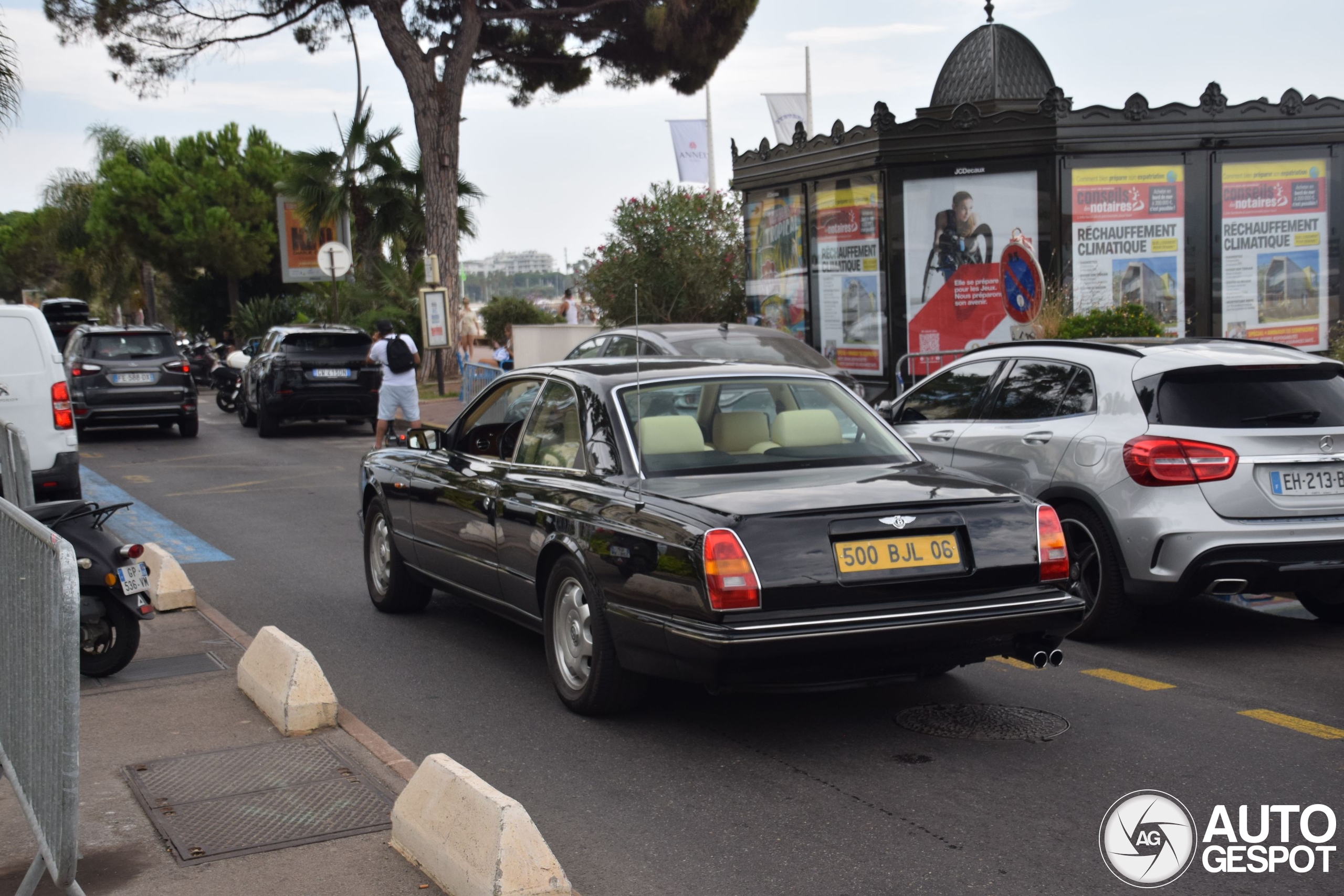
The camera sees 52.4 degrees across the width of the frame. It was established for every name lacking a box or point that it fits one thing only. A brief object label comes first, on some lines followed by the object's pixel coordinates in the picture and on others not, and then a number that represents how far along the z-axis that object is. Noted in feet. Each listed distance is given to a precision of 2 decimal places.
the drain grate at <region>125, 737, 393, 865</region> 14.51
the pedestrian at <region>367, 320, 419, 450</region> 54.19
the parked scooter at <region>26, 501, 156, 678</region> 21.42
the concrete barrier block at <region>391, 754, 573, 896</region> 12.33
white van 37.04
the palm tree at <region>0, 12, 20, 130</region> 41.16
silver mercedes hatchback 21.48
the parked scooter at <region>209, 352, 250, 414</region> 86.58
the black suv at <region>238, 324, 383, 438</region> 67.51
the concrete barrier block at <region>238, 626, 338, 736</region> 18.12
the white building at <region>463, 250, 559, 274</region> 578.66
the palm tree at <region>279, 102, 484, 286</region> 116.98
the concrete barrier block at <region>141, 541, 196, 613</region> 26.58
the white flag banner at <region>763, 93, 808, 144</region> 115.34
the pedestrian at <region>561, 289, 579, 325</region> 122.62
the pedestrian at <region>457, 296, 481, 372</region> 104.99
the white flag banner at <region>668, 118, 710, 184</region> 136.26
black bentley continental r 16.19
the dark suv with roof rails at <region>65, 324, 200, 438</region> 64.85
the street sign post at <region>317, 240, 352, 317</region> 88.12
